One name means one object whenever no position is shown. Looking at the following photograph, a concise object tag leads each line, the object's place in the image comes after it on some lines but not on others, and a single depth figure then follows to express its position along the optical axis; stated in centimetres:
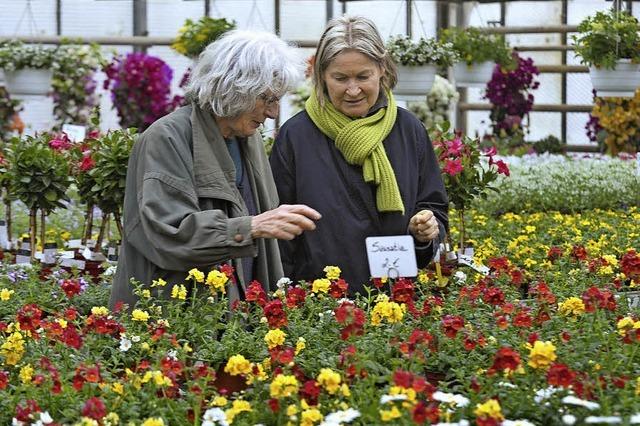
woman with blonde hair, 655
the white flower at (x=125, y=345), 513
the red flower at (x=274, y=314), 526
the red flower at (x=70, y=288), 611
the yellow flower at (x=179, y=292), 551
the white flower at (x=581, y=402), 409
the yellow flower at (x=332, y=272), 595
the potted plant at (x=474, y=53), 1944
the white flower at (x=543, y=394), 440
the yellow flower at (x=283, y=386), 428
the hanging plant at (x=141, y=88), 1908
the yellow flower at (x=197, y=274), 556
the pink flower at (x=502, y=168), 891
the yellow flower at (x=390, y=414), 402
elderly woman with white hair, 571
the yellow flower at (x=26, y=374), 482
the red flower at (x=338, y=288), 578
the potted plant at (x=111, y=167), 865
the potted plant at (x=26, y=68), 1710
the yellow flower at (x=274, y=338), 490
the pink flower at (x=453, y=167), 885
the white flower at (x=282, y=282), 586
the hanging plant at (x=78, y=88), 2018
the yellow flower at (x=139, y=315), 534
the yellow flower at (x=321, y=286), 569
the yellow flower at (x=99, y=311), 533
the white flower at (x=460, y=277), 689
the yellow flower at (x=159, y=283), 566
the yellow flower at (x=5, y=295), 616
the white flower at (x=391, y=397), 405
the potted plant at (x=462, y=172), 910
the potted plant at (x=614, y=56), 1541
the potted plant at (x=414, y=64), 1572
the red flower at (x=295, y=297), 560
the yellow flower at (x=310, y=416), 421
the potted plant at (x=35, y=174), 911
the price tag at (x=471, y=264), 768
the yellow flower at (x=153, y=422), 417
